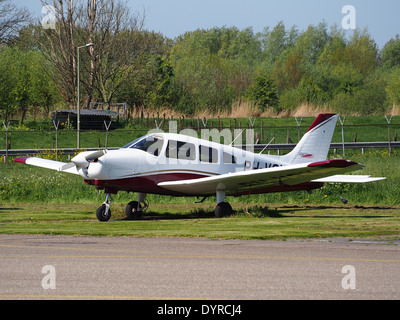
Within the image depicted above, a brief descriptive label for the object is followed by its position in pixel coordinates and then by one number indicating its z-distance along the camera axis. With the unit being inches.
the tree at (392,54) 4517.7
